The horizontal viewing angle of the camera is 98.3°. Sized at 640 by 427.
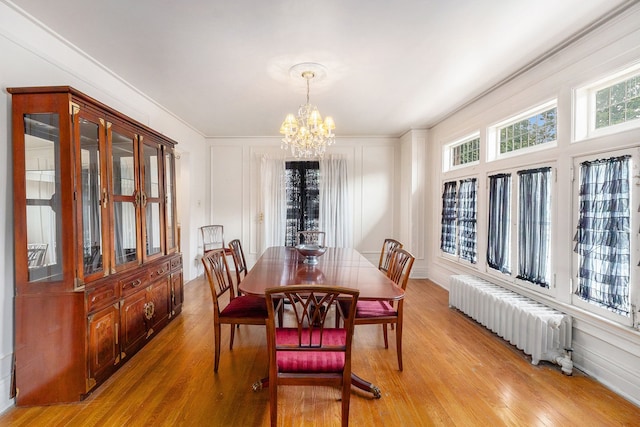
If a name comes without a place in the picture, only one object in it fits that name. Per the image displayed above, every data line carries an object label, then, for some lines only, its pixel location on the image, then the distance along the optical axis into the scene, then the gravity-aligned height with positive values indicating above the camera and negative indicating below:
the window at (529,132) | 2.65 +0.77
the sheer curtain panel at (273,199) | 5.39 +0.14
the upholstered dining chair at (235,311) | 2.18 -0.84
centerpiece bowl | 2.75 -0.47
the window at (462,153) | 3.87 +0.79
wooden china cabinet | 1.82 -0.27
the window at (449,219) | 4.22 -0.21
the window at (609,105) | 1.99 +0.77
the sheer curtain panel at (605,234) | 1.98 -0.23
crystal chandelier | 2.80 +0.81
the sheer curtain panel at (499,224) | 3.10 -0.22
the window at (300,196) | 5.43 +0.20
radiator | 2.30 -1.07
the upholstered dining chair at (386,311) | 2.18 -0.87
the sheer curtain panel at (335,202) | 5.37 +0.07
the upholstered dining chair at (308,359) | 1.47 -0.87
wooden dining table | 1.91 -0.57
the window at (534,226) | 2.61 -0.21
